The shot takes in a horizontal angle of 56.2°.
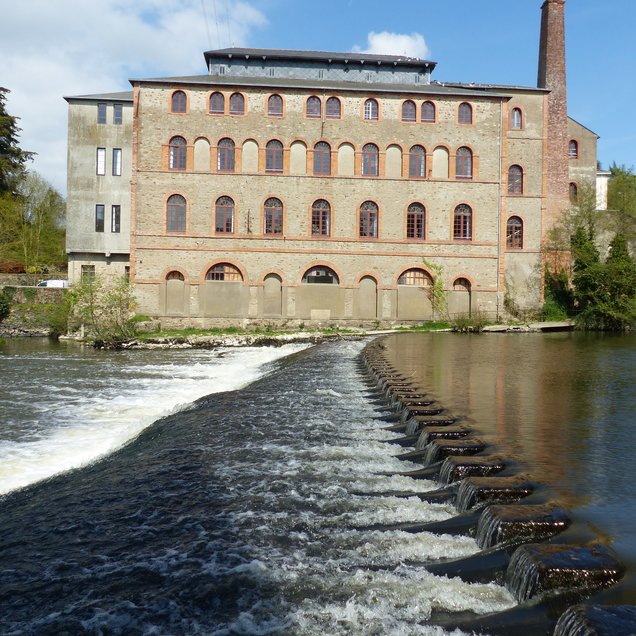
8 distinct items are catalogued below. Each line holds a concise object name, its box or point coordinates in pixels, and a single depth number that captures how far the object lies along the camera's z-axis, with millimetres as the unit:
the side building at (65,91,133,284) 33438
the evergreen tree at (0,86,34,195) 41469
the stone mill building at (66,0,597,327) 31000
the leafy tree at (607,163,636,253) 34906
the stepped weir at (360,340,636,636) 3283
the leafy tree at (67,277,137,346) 27625
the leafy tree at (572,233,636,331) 30188
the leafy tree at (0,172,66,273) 39719
